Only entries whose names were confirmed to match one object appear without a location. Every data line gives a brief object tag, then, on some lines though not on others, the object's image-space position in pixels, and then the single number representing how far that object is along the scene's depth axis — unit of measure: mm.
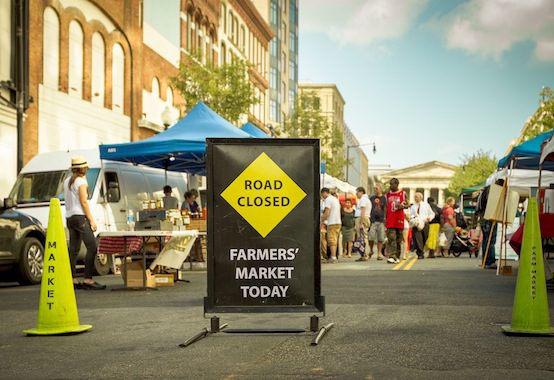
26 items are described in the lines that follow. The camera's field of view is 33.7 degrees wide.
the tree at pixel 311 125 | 62656
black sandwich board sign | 7262
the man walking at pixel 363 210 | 25047
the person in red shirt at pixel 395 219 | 20281
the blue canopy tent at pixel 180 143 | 17734
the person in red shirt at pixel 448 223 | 28062
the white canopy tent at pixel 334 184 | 30750
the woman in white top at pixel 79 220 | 12922
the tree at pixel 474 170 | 108812
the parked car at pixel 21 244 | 13809
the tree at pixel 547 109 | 44131
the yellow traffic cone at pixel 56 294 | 7762
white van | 17609
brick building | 25672
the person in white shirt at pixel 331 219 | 22438
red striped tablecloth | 14211
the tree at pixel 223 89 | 34625
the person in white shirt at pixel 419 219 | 24562
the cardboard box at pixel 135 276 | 12852
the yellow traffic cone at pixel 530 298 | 7527
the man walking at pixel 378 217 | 22105
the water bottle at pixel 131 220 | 17125
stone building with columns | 164125
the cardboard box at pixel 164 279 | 13338
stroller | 28844
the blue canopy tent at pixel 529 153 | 16312
